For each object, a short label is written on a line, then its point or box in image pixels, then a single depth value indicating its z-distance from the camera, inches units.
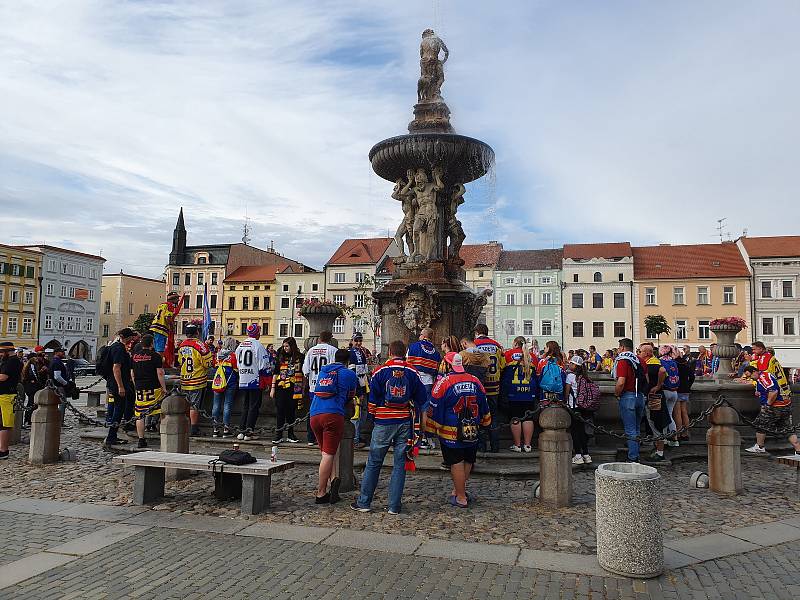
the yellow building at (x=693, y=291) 2174.0
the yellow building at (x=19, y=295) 2380.7
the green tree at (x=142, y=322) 2548.2
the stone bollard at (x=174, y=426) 321.1
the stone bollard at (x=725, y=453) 310.8
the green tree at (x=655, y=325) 1973.4
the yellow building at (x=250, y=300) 2876.0
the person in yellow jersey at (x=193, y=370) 447.5
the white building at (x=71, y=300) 2549.2
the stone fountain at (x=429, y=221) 539.8
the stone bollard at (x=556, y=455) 277.4
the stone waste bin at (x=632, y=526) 197.0
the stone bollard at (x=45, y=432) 369.4
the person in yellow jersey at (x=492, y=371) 369.7
